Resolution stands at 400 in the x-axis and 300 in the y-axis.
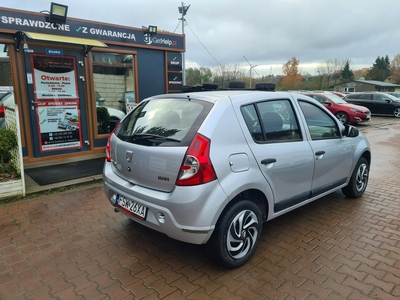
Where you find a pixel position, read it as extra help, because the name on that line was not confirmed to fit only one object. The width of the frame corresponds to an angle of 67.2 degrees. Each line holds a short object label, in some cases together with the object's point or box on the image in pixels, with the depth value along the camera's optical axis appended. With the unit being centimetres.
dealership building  592
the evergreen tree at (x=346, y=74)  7306
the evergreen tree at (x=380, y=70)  7200
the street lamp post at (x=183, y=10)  2148
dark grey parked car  1883
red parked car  1452
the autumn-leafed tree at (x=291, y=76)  6133
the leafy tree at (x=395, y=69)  6945
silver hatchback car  255
